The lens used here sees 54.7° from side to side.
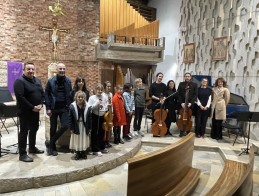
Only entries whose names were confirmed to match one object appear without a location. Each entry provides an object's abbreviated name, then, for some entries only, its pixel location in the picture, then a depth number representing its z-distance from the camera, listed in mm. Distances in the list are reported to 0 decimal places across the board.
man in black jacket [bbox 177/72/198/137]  5422
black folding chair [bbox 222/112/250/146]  4441
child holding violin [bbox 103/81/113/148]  4105
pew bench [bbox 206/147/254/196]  1479
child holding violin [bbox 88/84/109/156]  4000
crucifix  6022
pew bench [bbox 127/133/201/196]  2141
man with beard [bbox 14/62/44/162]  3465
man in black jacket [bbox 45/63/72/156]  3801
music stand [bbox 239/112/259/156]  4430
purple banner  7082
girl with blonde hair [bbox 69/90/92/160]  3680
